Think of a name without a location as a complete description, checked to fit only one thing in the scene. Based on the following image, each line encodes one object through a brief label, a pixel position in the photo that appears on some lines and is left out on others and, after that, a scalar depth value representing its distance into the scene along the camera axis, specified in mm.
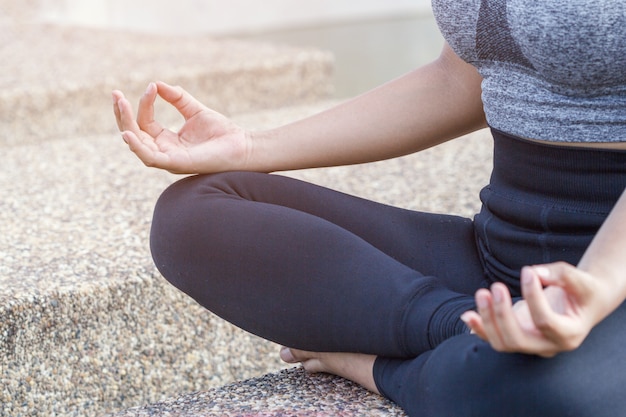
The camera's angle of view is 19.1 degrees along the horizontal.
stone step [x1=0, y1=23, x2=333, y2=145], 4245
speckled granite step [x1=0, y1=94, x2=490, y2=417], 2517
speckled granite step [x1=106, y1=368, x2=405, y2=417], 2249
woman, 2003
